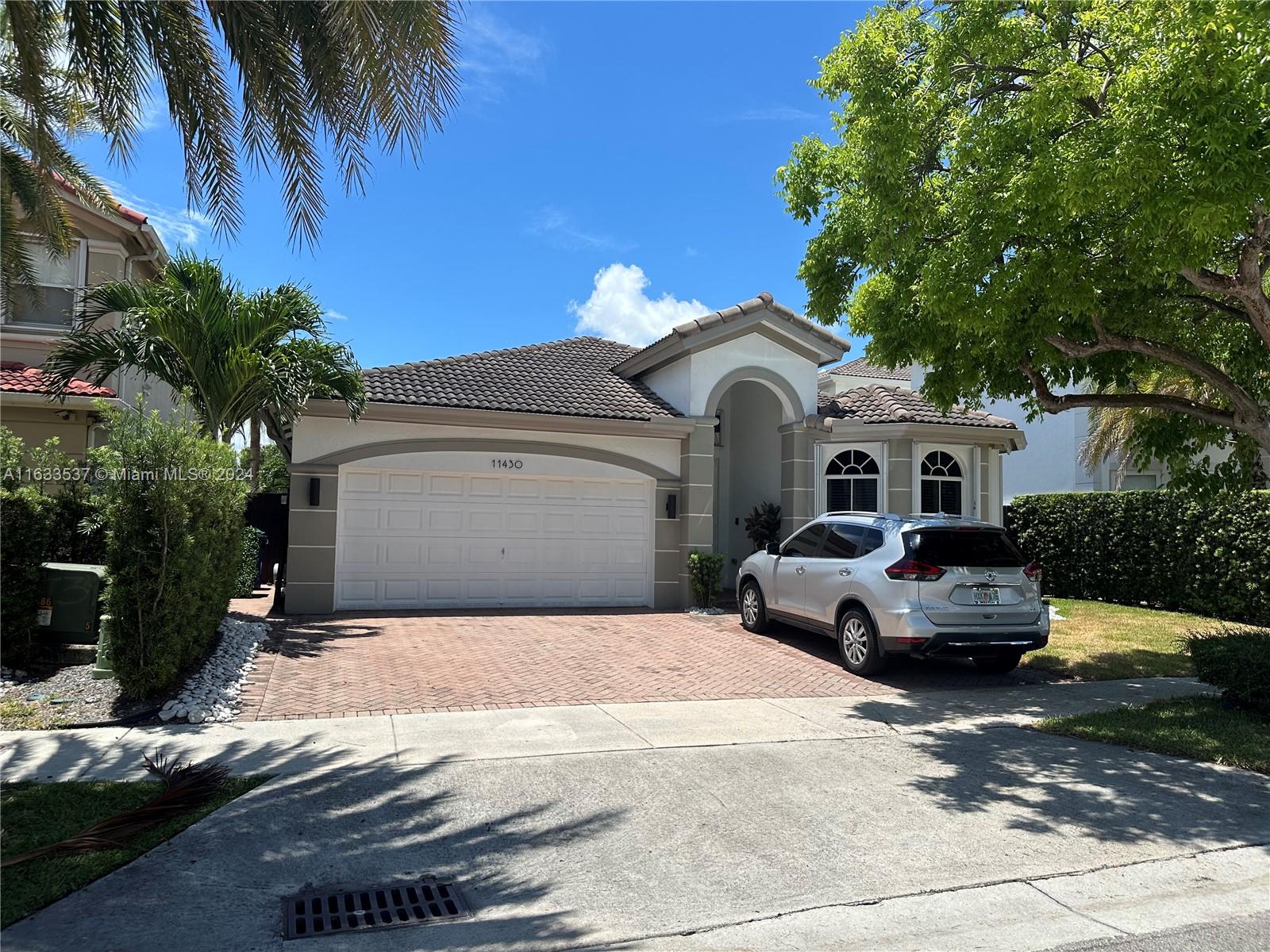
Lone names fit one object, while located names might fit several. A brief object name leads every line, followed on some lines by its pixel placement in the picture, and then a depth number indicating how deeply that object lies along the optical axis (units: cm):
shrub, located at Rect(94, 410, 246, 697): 751
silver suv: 923
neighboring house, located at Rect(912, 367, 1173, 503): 2497
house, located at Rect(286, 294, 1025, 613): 1417
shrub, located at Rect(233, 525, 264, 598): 1686
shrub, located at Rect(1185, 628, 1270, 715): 764
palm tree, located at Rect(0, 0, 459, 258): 645
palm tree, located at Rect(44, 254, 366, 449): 1168
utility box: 926
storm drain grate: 393
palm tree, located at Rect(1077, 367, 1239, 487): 1466
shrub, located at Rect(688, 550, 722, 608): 1549
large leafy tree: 637
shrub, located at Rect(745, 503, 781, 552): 1769
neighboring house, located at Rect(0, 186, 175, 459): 1424
